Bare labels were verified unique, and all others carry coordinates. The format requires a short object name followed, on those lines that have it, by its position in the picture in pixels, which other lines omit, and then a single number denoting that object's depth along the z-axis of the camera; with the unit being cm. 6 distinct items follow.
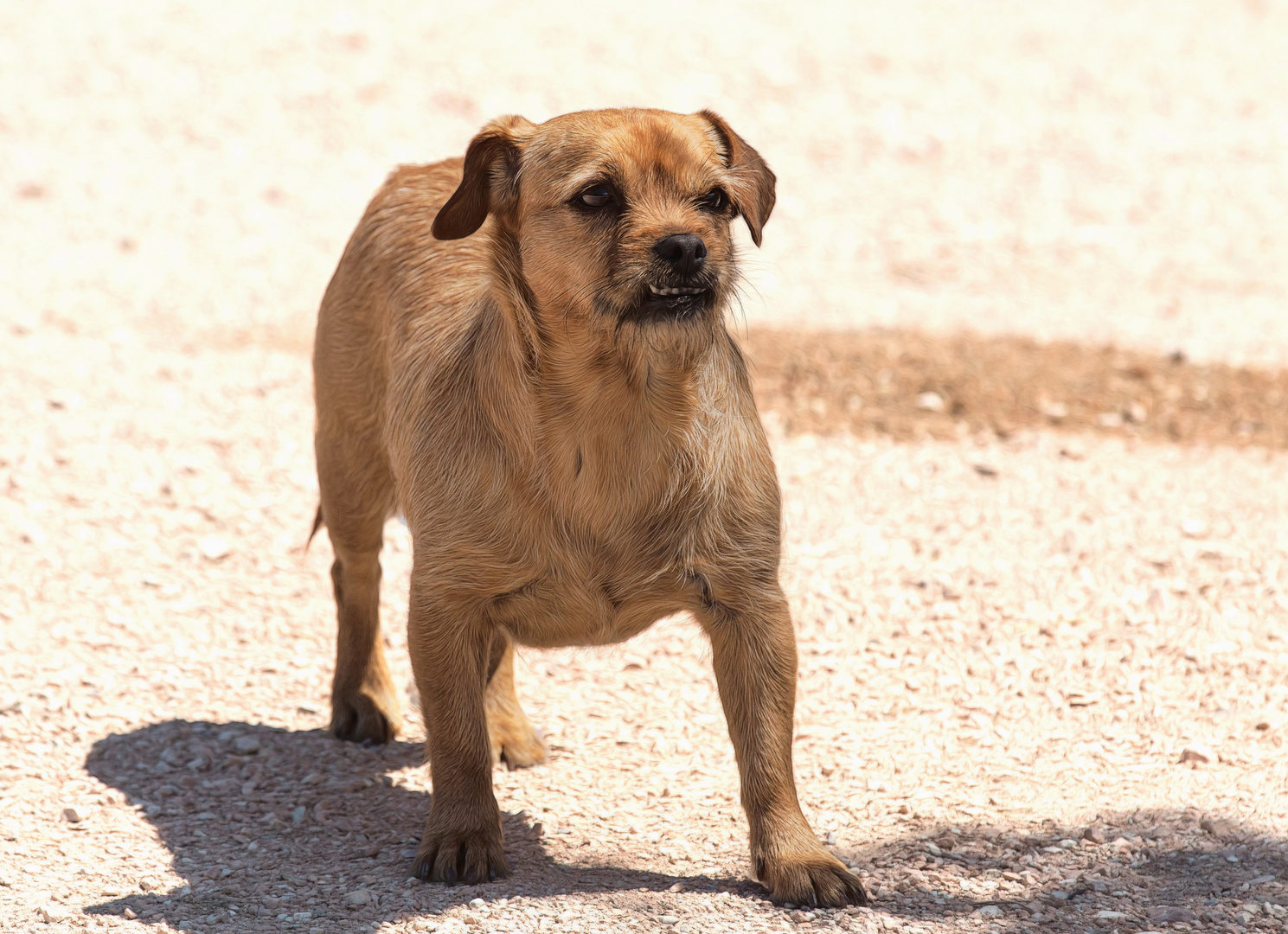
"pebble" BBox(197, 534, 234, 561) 1389
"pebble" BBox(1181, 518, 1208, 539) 1428
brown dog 837
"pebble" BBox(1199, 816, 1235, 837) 952
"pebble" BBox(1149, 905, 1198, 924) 842
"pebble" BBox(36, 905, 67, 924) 856
